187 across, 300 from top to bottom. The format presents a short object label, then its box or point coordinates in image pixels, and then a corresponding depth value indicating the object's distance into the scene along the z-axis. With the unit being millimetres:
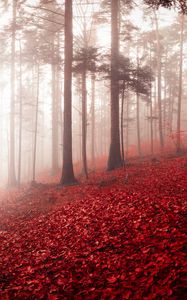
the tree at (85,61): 13305
